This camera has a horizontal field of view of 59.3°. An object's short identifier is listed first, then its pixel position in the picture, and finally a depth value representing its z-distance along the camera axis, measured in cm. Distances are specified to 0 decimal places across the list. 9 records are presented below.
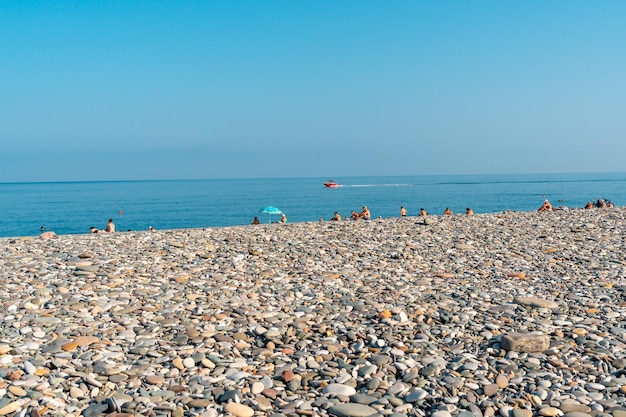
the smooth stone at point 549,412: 503
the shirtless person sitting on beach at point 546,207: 2555
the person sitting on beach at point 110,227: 2345
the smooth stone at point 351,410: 506
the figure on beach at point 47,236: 1538
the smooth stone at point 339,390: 549
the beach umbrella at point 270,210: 4004
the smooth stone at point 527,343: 657
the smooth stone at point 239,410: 505
